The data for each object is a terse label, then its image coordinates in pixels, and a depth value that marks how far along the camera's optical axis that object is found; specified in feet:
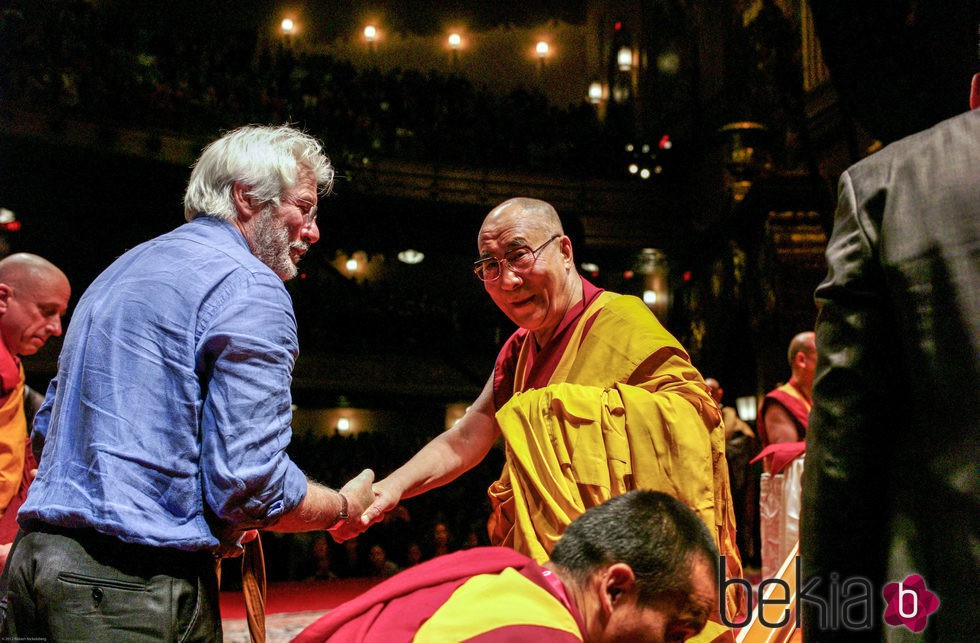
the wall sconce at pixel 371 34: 60.80
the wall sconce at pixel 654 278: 50.88
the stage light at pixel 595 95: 60.80
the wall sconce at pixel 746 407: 40.22
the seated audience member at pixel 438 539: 30.50
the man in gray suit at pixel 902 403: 3.63
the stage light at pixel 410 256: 57.61
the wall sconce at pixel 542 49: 62.39
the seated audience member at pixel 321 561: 28.02
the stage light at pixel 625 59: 56.13
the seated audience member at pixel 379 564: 29.58
